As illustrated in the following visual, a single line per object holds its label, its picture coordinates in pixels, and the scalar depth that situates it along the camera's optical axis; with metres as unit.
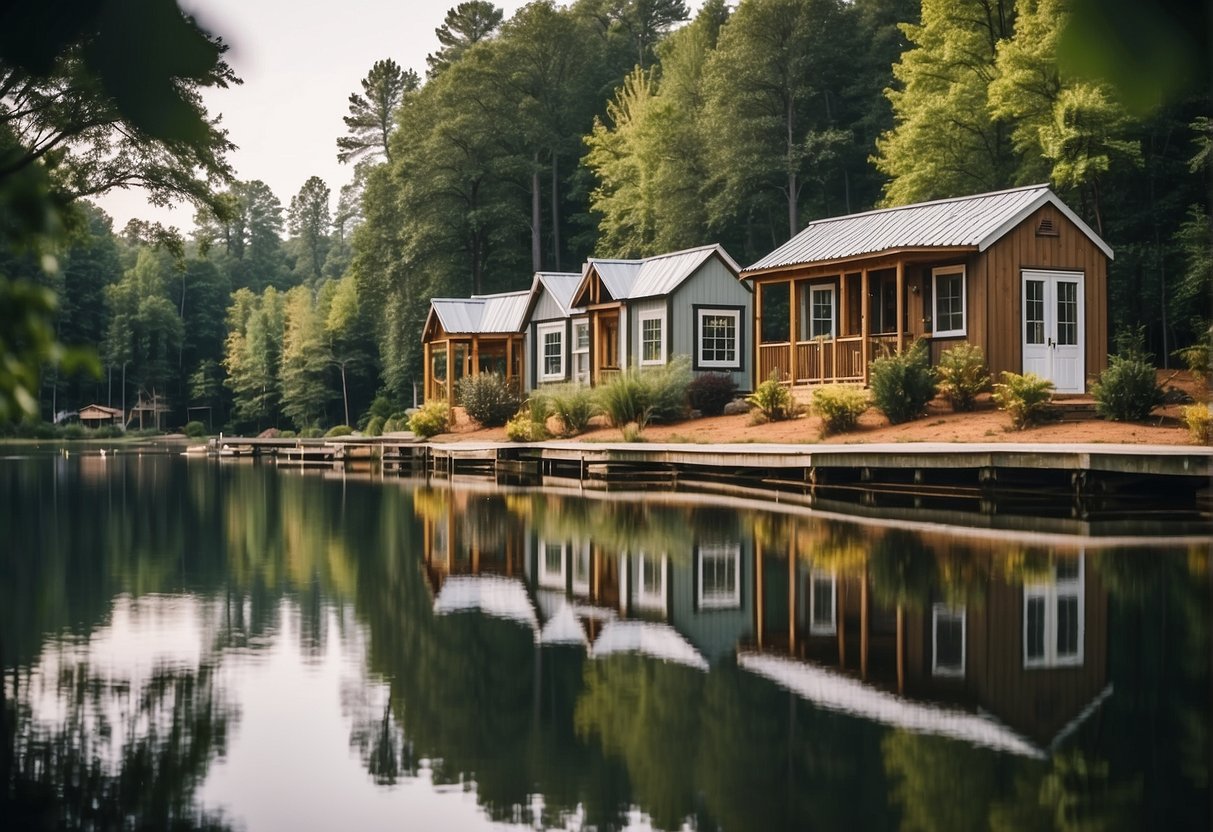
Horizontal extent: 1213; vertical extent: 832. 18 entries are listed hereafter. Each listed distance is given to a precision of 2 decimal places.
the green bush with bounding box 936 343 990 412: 24.30
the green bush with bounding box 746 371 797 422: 27.56
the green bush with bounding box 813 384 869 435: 24.61
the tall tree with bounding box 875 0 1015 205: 36.59
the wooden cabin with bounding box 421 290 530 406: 41.75
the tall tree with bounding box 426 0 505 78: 65.25
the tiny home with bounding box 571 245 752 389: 34.59
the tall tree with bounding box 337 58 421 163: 73.44
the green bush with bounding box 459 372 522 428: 38.47
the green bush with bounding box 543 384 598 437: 32.22
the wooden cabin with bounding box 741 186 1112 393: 25.38
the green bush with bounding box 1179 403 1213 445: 19.04
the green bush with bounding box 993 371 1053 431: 21.89
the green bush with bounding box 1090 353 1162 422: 21.52
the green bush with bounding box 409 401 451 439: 39.00
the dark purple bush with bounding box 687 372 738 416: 31.38
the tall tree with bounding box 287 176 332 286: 115.06
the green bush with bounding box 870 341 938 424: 24.11
